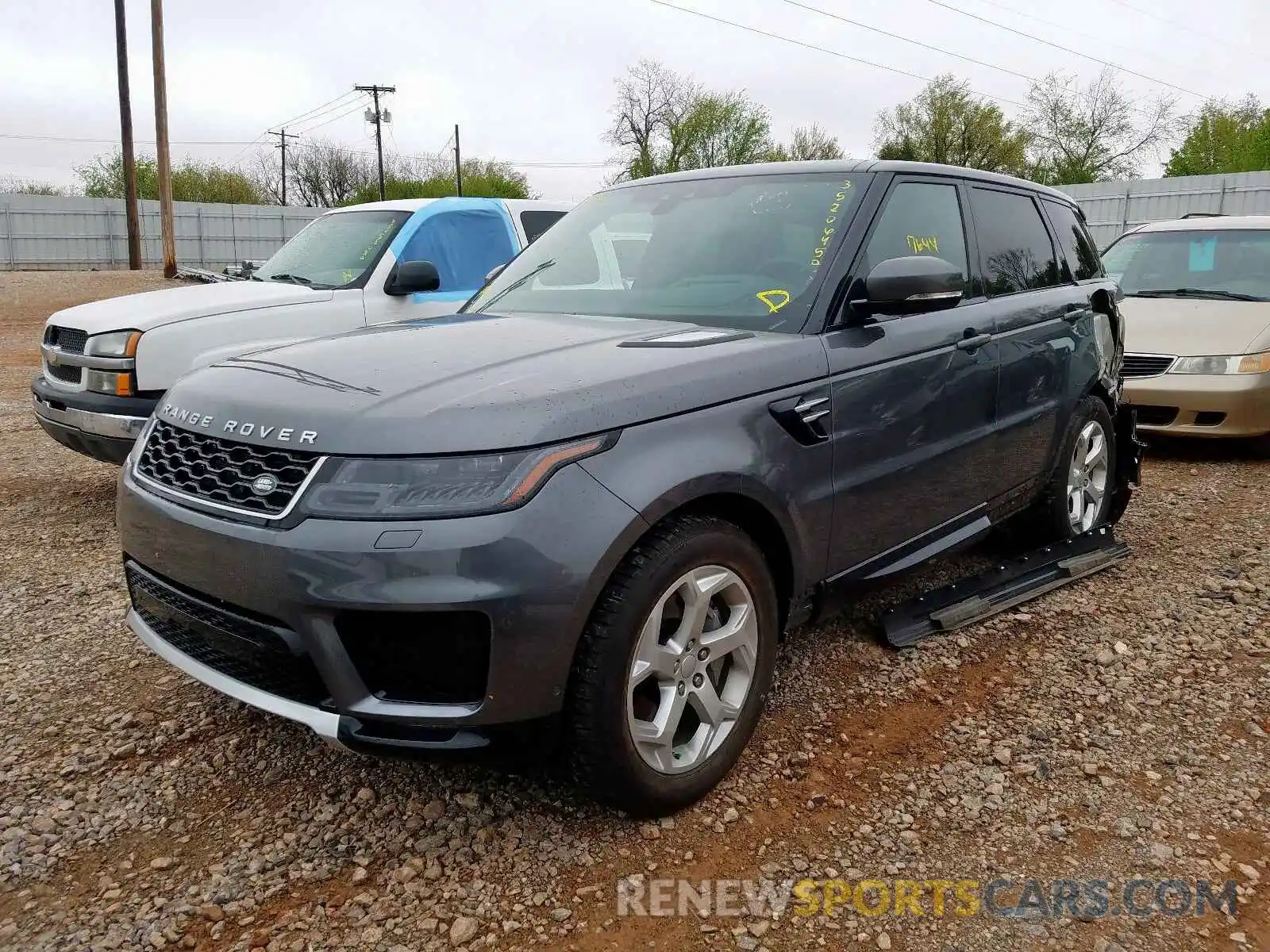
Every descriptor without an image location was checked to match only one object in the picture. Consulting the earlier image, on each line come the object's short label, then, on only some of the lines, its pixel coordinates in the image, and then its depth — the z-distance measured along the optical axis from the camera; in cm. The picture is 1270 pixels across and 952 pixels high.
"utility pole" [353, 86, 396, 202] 5416
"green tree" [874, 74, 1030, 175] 5025
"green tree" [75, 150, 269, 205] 4644
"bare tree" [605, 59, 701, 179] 5641
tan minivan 668
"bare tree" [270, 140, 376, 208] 6694
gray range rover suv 218
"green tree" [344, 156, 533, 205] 5725
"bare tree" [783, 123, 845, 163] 5675
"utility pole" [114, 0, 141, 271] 2352
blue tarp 648
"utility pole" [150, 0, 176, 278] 1936
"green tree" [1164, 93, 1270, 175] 4672
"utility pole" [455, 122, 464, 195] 5341
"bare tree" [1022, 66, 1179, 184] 4950
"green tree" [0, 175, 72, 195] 4597
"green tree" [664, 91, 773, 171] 5522
